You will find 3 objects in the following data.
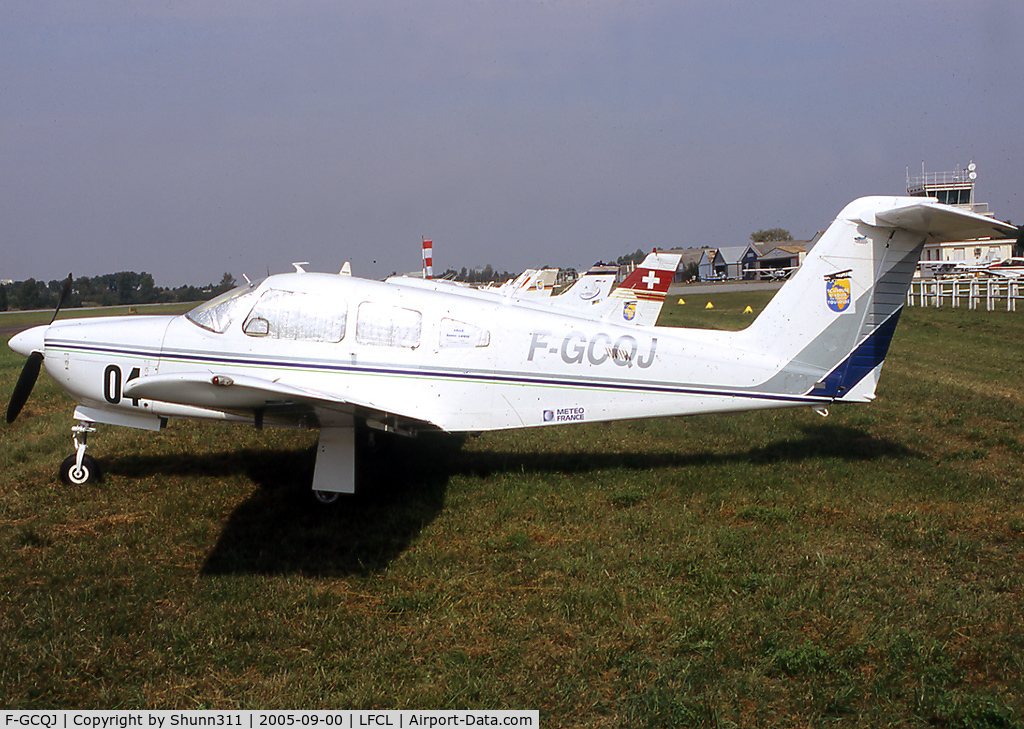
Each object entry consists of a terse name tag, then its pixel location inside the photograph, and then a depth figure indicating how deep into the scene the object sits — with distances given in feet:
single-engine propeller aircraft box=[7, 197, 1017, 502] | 23.13
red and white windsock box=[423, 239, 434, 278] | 76.28
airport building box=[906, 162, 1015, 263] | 214.69
